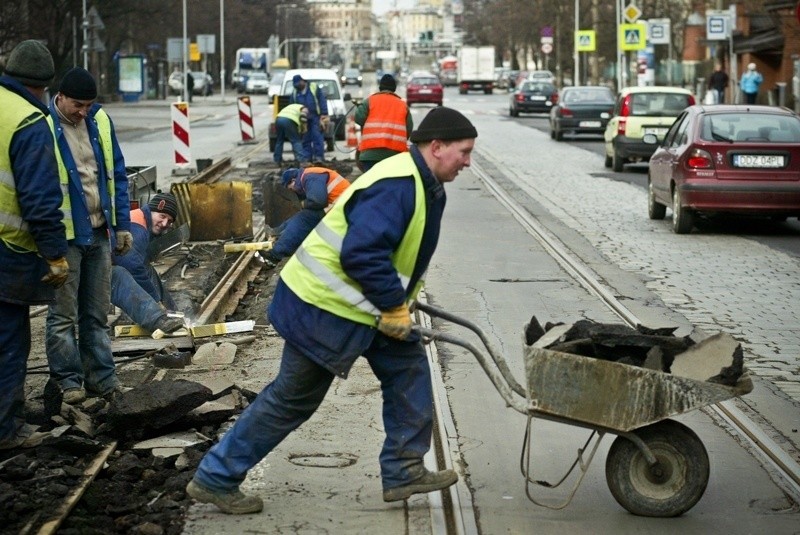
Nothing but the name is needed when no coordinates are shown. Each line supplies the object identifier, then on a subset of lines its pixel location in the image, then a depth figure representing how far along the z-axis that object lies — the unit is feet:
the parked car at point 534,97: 175.63
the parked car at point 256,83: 296.51
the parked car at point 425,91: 214.69
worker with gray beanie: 21.57
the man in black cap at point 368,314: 17.65
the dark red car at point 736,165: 51.78
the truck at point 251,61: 313.53
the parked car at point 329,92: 107.55
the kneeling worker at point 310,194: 39.86
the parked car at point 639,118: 84.70
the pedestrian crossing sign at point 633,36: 148.77
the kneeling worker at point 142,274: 31.58
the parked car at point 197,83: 256.05
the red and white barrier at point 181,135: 78.74
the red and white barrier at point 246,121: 110.63
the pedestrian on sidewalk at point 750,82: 136.15
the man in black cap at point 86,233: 24.31
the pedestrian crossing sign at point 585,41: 194.39
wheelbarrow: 18.01
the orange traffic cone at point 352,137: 105.70
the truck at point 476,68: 292.61
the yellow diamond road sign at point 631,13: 146.72
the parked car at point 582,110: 119.44
